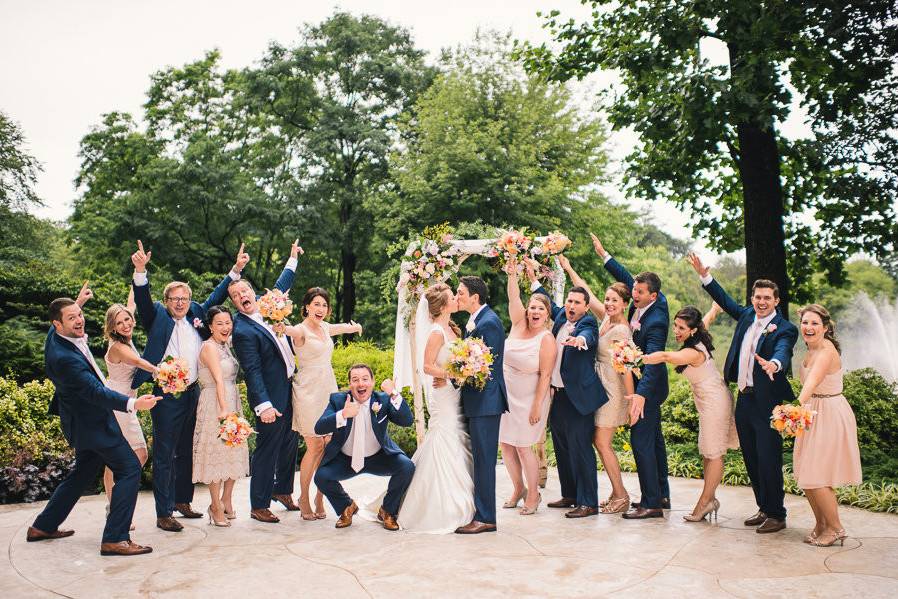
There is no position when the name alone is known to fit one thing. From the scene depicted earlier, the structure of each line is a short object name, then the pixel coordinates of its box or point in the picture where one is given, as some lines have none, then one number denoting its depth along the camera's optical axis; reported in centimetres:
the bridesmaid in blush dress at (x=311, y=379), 702
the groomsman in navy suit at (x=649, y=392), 682
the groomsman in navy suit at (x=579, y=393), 698
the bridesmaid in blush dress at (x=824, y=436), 573
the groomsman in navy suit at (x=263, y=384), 672
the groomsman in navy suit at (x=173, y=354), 649
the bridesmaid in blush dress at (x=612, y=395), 701
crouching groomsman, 655
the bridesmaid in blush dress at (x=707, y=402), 669
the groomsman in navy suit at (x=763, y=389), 624
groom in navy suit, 648
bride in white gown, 652
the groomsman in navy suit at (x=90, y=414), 554
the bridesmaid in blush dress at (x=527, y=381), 706
